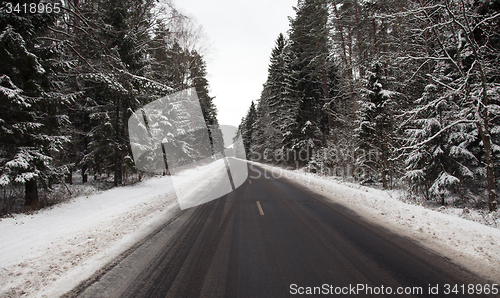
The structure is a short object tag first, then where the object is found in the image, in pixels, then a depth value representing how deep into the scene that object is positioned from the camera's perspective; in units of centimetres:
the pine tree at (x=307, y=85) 2030
